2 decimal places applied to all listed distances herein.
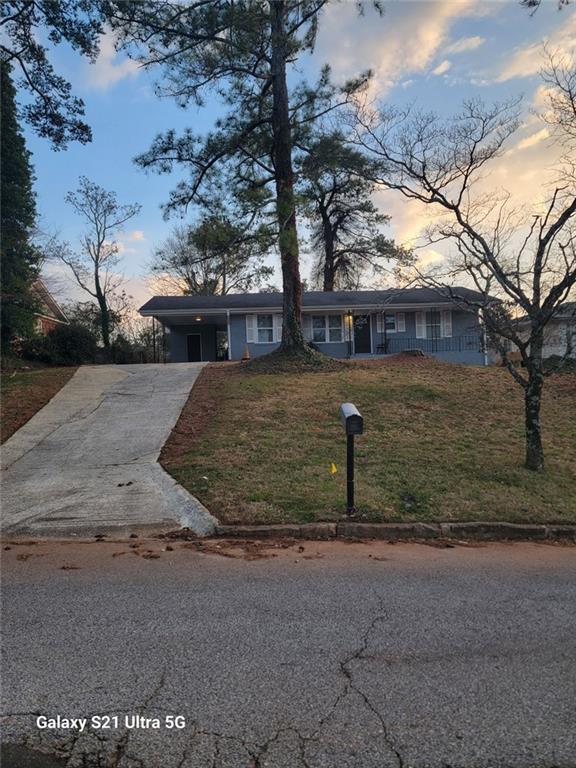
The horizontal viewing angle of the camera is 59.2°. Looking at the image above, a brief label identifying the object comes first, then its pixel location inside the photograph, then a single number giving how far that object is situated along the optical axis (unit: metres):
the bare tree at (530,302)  7.46
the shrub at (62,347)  21.72
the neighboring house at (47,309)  24.00
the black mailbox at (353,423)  5.90
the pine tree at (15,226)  19.53
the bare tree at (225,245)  14.56
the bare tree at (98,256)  32.44
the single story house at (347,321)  24.06
